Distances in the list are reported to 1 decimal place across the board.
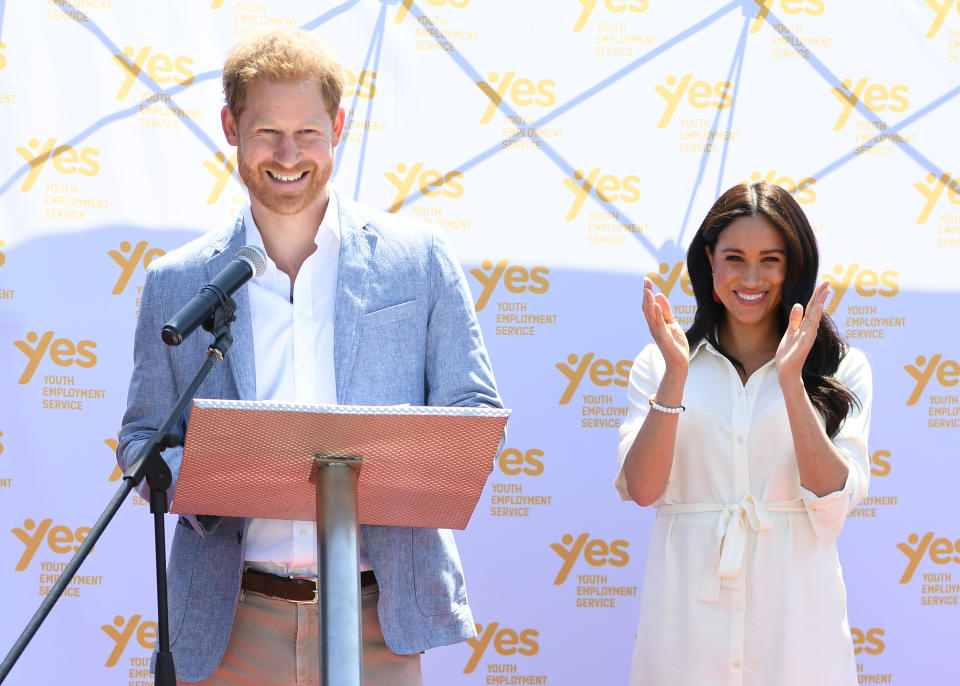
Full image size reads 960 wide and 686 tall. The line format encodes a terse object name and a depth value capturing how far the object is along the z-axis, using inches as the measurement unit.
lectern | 280.7
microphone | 286.6
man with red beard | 299.4
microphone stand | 286.7
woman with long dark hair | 315.5
